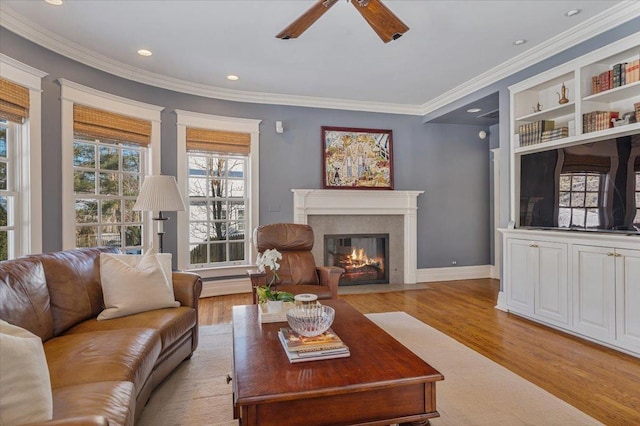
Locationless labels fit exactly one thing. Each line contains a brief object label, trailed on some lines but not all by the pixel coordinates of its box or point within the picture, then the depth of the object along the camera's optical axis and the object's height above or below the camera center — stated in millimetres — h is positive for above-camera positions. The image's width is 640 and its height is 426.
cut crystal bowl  1828 -550
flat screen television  2988 +216
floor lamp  3459 +167
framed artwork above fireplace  5473 +818
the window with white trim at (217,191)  4809 +297
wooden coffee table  1372 -678
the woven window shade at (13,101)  3002 +947
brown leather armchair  3459 -524
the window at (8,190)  3133 +201
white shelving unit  2939 -370
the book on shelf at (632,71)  2980 +1146
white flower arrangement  2299 -513
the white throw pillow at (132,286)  2406 -500
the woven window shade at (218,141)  4836 +966
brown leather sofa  1410 -681
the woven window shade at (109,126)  3785 +966
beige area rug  1977 -1122
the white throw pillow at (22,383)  997 -481
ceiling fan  2121 +1188
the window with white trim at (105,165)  3664 +548
